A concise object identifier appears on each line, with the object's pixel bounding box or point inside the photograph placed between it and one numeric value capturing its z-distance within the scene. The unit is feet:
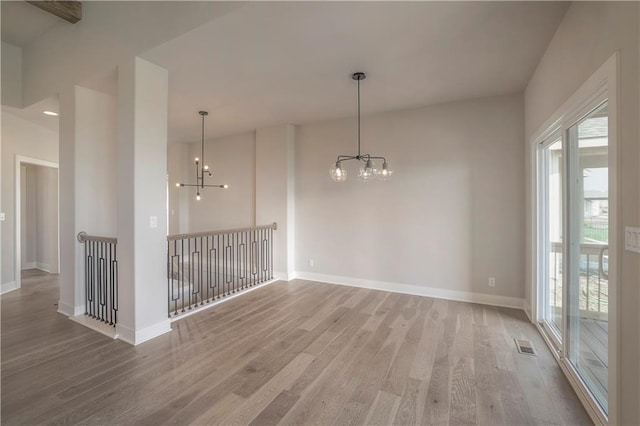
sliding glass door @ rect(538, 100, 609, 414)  6.25
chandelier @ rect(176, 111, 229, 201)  20.02
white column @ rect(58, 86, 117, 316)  11.44
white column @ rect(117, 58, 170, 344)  9.24
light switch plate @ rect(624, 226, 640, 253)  4.45
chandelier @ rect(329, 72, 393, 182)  10.55
